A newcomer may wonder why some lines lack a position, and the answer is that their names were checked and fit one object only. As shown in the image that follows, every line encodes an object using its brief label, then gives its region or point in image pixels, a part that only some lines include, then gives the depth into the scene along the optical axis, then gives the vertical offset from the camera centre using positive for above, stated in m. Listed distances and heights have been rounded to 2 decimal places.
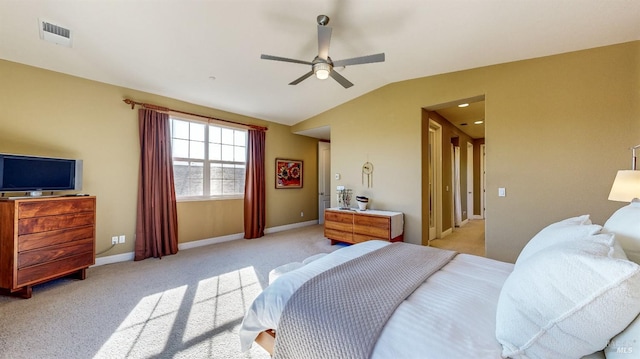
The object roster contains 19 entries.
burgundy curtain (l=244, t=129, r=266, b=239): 5.01 -0.13
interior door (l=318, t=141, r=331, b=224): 6.77 +0.07
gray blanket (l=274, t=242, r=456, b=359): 1.01 -0.59
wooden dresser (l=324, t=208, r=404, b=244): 3.83 -0.71
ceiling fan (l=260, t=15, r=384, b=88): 2.30 +1.23
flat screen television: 2.62 +0.13
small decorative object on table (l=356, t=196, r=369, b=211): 4.36 -0.34
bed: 0.76 -0.52
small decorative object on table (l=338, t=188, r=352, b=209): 4.82 -0.27
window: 4.30 +0.47
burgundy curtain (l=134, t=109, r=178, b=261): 3.73 -0.13
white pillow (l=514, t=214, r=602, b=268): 1.18 -0.26
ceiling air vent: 2.41 +1.55
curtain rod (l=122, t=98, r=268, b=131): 3.69 +1.23
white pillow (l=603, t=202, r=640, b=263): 1.10 -0.23
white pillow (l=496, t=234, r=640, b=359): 0.74 -0.40
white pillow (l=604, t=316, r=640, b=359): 0.72 -0.49
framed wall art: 5.77 +0.25
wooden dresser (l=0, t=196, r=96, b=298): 2.43 -0.61
